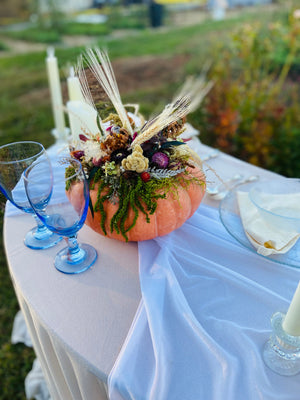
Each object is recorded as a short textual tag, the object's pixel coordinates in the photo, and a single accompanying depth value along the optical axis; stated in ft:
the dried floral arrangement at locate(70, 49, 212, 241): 3.09
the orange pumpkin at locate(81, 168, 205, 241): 3.28
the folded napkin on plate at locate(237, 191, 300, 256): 3.24
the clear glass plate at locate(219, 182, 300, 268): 3.18
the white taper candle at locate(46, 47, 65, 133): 5.26
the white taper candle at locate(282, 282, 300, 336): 2.27
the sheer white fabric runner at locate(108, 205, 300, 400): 2.42
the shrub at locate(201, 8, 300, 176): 8.95
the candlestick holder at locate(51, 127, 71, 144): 5.68
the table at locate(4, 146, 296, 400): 2.71
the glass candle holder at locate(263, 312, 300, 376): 2.46
